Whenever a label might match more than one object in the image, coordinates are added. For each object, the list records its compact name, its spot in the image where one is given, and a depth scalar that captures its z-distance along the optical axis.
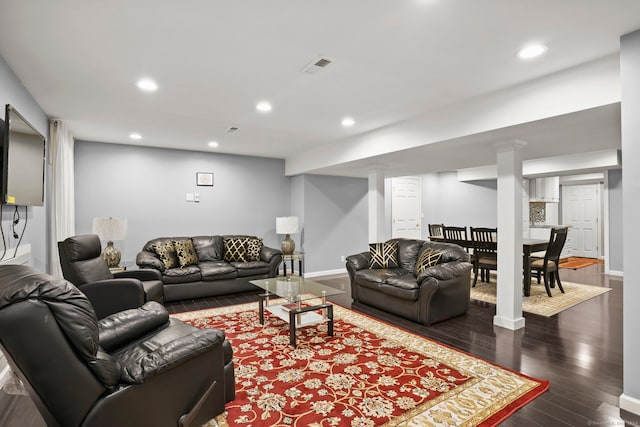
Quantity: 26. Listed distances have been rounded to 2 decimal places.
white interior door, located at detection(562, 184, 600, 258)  8.71
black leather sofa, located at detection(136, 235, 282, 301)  4.76
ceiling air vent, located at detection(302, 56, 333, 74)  2.56
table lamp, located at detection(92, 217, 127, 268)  4.46
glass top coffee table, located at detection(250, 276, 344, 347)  3.25
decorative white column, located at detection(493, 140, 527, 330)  3.59
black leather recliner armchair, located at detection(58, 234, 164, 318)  3.13
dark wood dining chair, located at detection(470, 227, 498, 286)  5.28
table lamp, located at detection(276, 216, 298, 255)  6.19
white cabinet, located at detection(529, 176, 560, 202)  8.30
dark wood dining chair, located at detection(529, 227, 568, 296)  4.89
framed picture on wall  6.11
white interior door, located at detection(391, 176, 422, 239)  8.01
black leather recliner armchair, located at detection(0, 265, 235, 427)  1.24
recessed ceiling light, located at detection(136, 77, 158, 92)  2.93
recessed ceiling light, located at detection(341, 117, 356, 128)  4.14
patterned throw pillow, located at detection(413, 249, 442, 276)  4.14
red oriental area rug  2.05
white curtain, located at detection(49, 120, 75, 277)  3.98
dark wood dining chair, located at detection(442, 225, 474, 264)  5.72
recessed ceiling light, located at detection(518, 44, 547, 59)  2.34
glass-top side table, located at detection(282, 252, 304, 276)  6.13
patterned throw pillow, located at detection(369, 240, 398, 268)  4.77
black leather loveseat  3.74
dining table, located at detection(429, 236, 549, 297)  4.82
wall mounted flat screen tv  2.36
